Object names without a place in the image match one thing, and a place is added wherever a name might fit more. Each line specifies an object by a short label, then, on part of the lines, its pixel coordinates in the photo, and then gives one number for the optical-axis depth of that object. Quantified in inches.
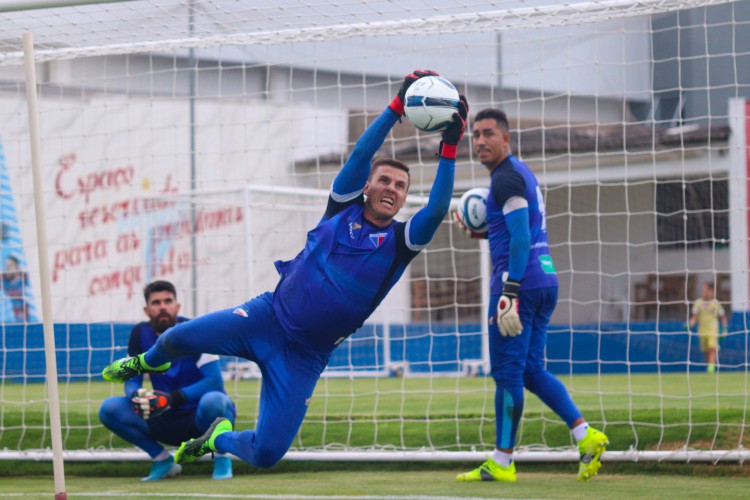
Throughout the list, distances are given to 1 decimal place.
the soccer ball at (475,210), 594.9
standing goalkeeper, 547.2
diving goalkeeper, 427.2
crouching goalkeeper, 616.1
